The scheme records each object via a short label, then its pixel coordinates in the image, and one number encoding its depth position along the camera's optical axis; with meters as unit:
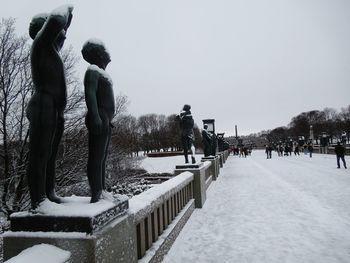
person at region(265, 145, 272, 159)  37.61
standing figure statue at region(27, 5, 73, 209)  2.64
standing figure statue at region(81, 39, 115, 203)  2.99
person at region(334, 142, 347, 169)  18.47
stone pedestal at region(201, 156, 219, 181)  15.30
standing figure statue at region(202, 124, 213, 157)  17.72
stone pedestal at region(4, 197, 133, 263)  2.35
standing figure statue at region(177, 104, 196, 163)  10.55
